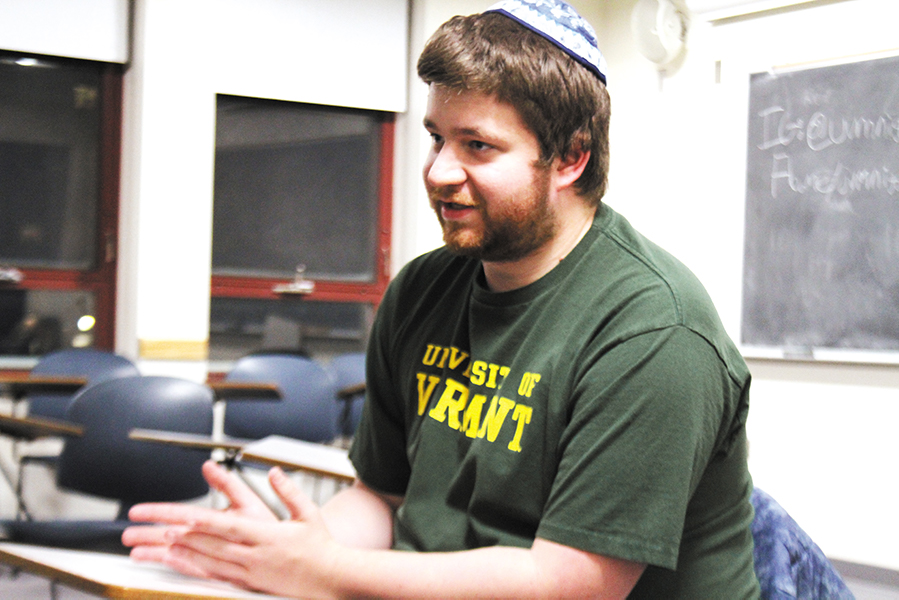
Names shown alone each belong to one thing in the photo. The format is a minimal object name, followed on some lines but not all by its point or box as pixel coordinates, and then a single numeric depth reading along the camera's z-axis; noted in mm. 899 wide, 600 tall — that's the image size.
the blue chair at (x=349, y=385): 3707
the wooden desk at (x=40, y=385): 3201
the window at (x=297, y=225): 4758
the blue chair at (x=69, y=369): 3764
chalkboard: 3645
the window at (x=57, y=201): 4363
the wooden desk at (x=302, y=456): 1905
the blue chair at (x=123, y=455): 2736
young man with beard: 918
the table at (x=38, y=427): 2496
